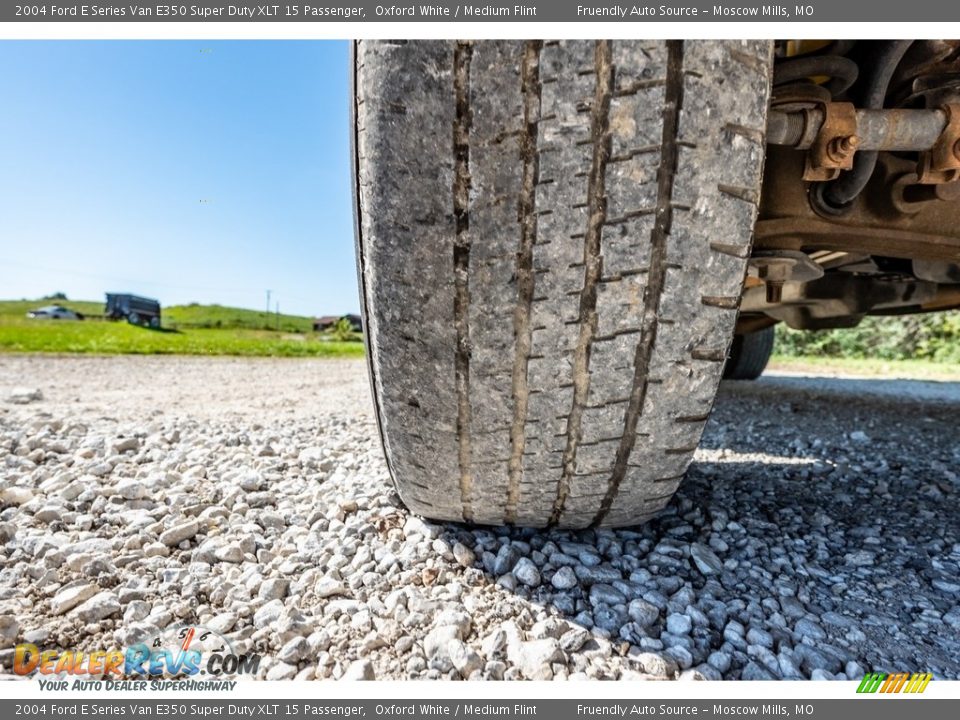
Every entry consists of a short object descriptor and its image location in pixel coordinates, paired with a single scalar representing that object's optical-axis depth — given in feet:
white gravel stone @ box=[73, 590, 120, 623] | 0.92
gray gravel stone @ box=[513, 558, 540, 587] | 1.01
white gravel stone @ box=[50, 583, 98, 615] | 0.94
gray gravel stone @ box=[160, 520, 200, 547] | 1.17
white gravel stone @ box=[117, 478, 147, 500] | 1.37
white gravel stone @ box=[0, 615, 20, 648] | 0.86
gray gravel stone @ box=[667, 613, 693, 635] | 0.89
